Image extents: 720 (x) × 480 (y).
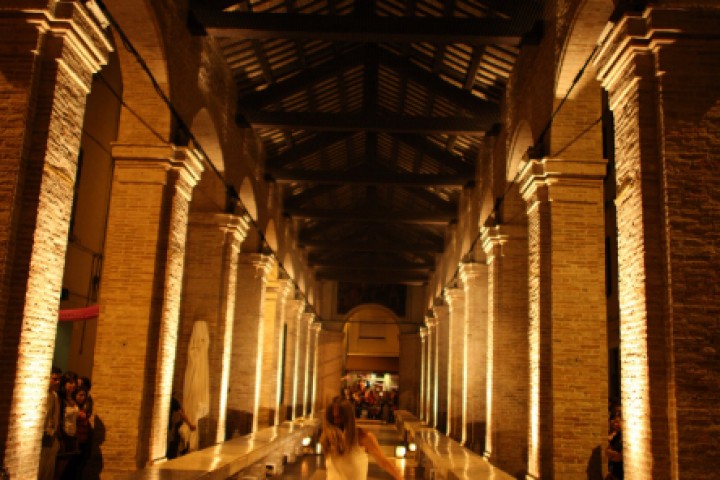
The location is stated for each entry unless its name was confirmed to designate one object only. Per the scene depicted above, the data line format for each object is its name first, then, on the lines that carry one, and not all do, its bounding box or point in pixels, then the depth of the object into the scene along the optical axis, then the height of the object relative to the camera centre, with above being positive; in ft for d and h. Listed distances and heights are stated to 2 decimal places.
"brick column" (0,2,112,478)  19.22 +4.46
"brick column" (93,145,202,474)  29.66 +3.07
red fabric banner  42.60 +3.41
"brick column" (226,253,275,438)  50.70 +2.59
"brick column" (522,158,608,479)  28.84 +2.93
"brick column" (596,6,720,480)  18.15 +3.87
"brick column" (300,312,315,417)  92.68 +2.75
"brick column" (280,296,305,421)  78.07 +2.79
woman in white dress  15.69 -1.18
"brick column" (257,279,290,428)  62.64 +2.47
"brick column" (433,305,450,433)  76.02 +2.43
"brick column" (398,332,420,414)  115.85 +3.31
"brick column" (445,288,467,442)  59.16 +2.41
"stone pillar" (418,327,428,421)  93.81 +2.39
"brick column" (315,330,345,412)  116.26 +3.42
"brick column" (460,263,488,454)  48.32 +2.77
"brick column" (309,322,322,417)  101.65 +3.40
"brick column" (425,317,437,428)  81.15 +1.95
